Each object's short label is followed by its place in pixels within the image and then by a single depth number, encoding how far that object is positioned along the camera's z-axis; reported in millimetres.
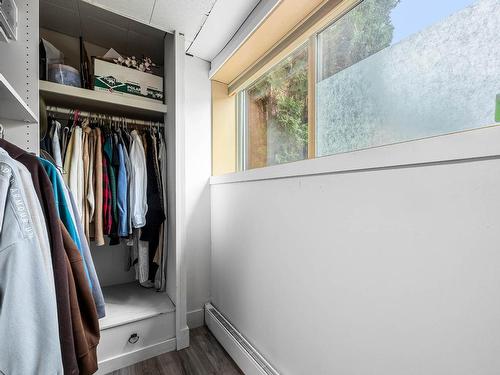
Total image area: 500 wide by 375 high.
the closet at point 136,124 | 1331
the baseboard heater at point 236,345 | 1200
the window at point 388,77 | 690
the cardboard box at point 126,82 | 1385
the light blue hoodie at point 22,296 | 557
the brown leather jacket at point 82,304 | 750
